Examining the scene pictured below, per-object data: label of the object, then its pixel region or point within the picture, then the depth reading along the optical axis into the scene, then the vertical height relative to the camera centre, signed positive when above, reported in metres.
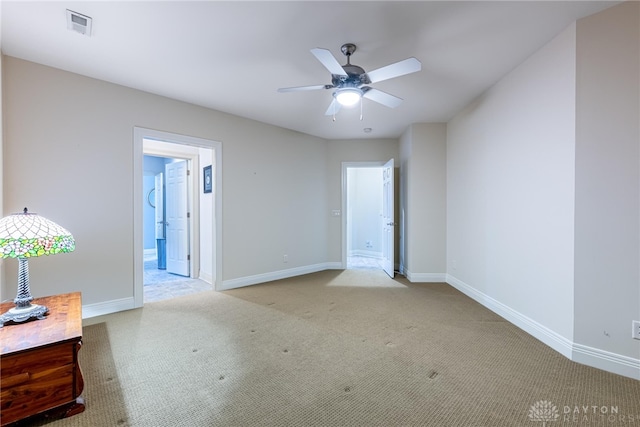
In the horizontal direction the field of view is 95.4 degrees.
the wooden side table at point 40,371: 1.46 -0.85
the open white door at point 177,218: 5.12 -0.15
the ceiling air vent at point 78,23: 2.09 +1.40
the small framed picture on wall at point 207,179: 4.54 +0.50
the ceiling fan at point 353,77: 2.06 +1.05
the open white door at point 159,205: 5.88 +0.10
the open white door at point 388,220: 5.08 -0.19
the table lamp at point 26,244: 1.64 -0.20
